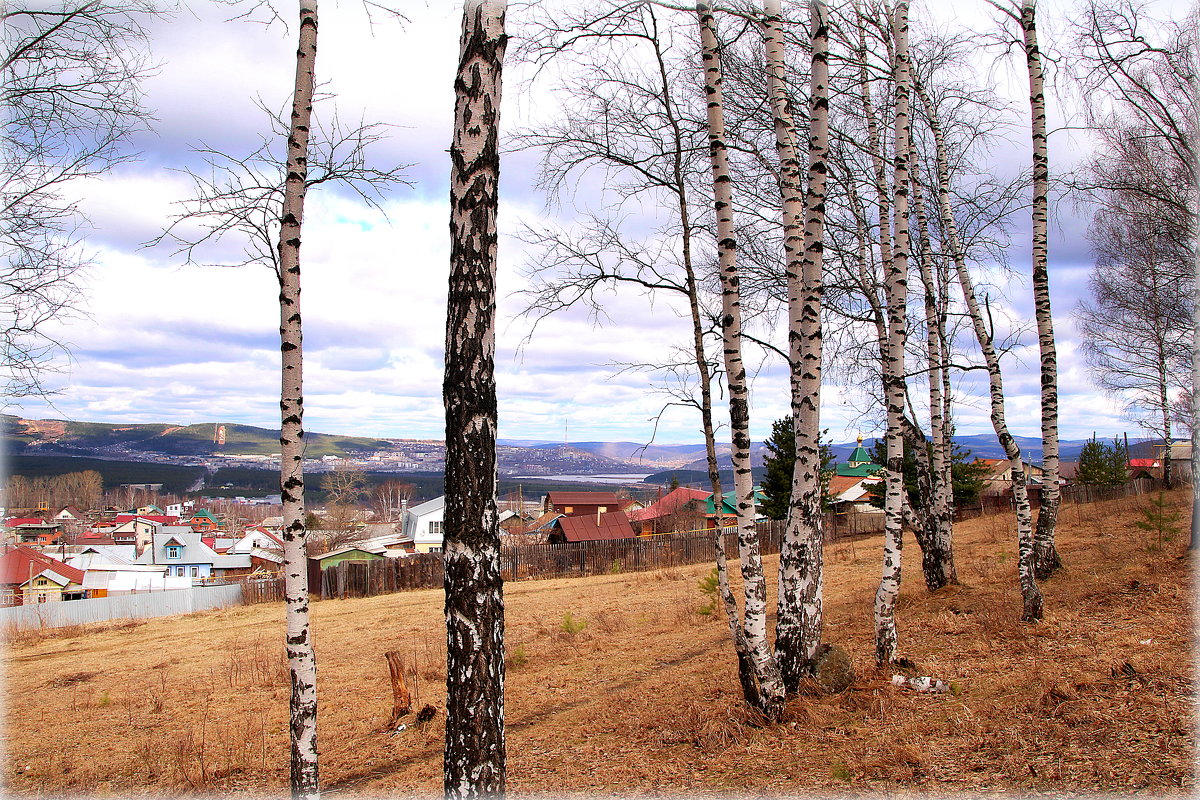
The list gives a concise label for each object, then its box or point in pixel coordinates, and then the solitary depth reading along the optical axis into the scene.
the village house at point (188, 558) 60.25
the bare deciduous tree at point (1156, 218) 8.75
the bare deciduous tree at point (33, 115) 5.92
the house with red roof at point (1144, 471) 33.06
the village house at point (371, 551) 36.16
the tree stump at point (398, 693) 7.36
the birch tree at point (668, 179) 6.74
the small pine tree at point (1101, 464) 29.72
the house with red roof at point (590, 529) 37.94
